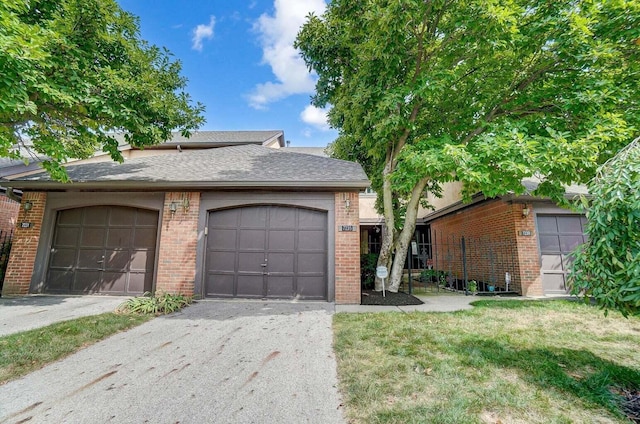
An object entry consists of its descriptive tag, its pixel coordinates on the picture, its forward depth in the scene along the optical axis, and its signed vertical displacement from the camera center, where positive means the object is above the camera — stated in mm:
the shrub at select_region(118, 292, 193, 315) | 5696 -1146
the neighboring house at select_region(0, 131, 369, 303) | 7027 +478
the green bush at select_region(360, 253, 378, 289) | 8938 -566
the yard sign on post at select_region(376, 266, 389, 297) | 7272 -480
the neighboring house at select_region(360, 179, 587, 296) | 8445 +460
